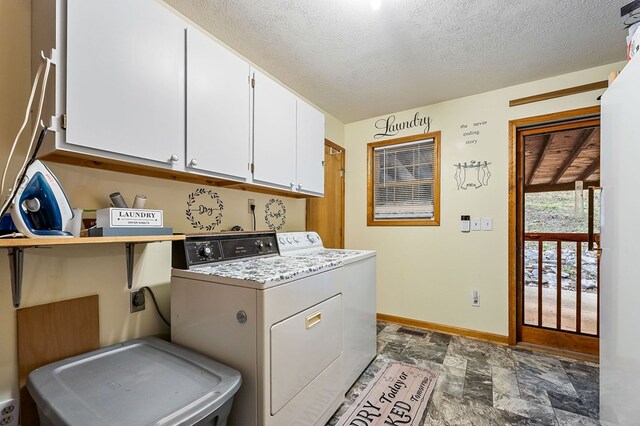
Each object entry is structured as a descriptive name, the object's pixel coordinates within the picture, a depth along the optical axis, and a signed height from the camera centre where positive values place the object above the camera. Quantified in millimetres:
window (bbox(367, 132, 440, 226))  3096 +373
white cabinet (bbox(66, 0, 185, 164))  1007 +551
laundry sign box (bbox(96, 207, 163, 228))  1092 -27
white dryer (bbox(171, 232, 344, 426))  1126 -516
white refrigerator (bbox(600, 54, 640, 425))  1136 -175
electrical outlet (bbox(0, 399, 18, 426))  1077 -801
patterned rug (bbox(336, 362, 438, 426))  1659 -1250
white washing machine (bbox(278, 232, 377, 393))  1842 -584
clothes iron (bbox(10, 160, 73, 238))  929 +29
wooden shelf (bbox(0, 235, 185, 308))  818 -111
